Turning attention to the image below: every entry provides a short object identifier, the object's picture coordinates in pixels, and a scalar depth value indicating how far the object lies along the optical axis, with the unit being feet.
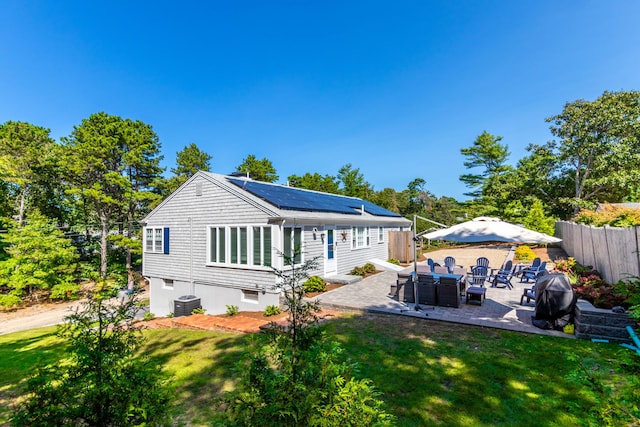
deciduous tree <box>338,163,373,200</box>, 146.04
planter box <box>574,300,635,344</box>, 19.02
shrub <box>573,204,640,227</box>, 30.19
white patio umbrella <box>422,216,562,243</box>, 26.21
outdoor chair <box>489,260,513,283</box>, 37.94
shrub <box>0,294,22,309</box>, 57.88
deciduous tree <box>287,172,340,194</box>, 138.05
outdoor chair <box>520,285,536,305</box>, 28.40
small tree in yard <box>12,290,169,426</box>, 7.57
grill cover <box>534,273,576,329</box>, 21.89
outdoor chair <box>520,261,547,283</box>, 37.47
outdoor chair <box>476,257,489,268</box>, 42.96
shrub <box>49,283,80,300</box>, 64.23
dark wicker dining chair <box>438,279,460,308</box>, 28.73
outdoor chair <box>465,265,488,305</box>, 29.45
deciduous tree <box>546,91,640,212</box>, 81.66
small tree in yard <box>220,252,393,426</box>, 7.44
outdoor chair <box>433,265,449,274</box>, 36.61
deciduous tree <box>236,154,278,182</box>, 126.31
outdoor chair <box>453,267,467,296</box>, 32.40
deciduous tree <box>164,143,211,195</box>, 121.80
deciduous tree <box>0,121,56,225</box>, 69.82
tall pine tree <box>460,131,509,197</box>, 116.47
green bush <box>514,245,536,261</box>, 59.47
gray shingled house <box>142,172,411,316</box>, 37.06
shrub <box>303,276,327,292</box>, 36.63
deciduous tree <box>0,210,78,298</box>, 60.18
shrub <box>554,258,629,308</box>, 20.49
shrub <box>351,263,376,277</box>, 47.60
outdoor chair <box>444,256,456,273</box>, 40.72
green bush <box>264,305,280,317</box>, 31.90
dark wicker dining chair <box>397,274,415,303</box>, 31.42
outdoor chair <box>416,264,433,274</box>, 36.43
